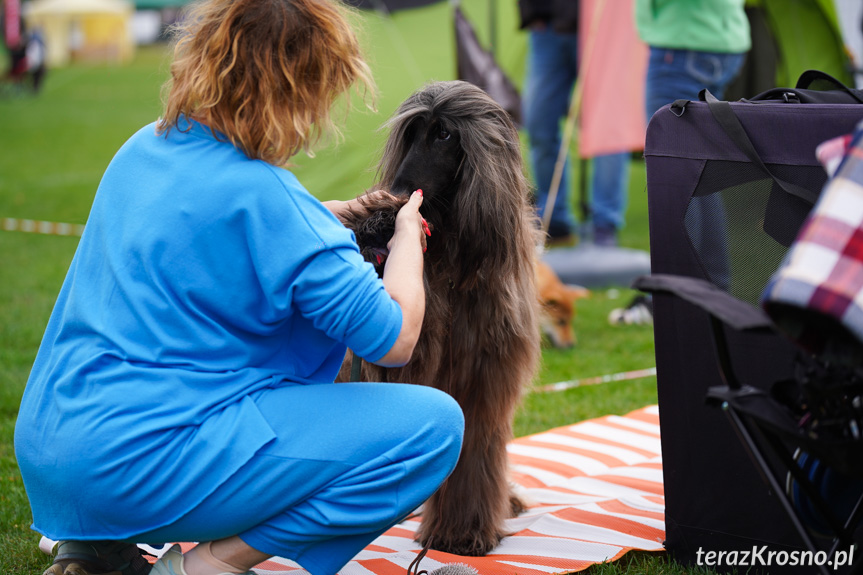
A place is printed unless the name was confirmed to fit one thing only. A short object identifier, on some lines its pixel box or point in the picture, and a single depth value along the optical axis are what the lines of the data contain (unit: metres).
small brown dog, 5.00
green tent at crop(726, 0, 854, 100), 7.90
